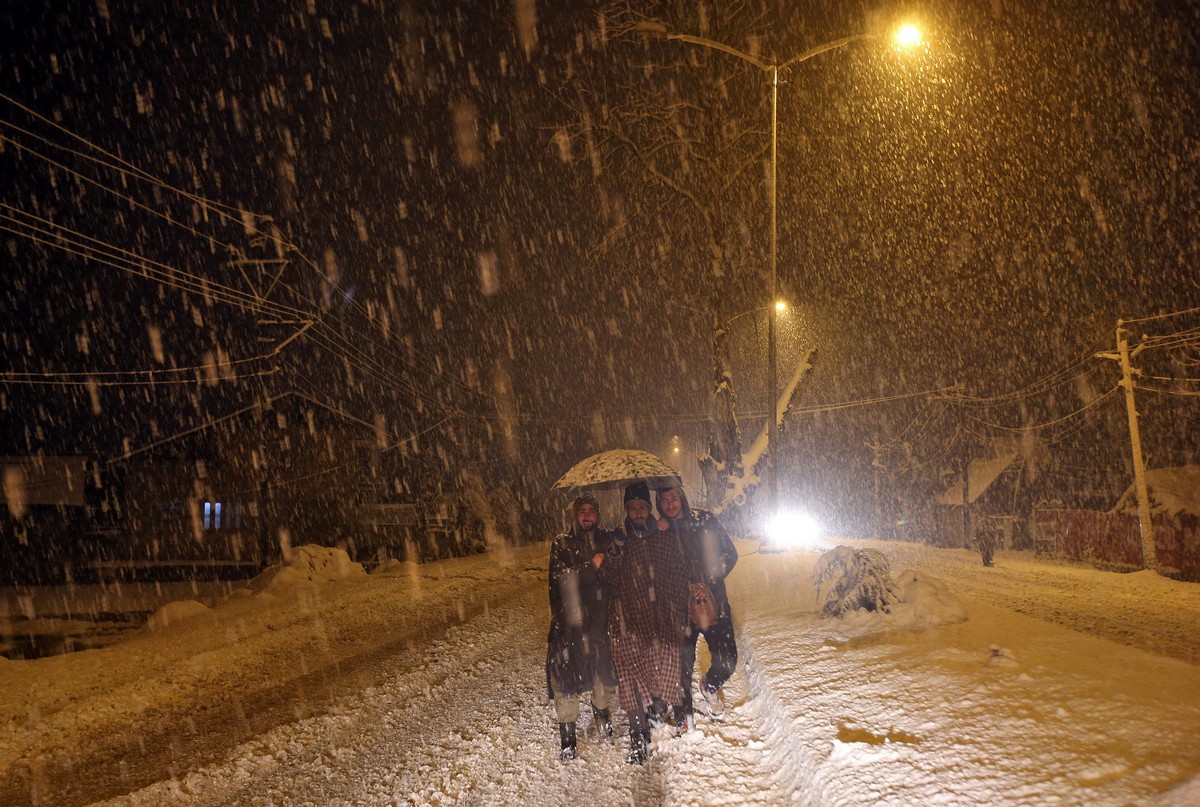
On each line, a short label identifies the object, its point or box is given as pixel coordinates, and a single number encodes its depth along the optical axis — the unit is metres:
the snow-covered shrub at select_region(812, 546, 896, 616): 6.12
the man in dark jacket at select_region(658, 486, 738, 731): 4.78
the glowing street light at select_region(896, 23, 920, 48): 10.84
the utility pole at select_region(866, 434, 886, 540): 34.94
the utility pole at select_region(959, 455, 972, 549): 28.03
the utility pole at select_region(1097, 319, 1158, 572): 18.69
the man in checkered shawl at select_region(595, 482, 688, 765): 4.56
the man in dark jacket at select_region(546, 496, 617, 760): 4.60
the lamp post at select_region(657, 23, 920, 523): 13.49
